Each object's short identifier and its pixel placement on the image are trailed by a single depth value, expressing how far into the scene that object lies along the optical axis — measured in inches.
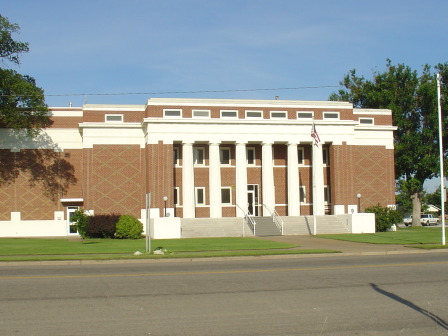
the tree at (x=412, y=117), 2098.9
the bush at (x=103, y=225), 1515.7
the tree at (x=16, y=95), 1594.5
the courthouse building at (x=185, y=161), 1691.7
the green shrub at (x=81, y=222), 1482.5
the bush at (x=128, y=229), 1501.0
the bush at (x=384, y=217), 1711.4
